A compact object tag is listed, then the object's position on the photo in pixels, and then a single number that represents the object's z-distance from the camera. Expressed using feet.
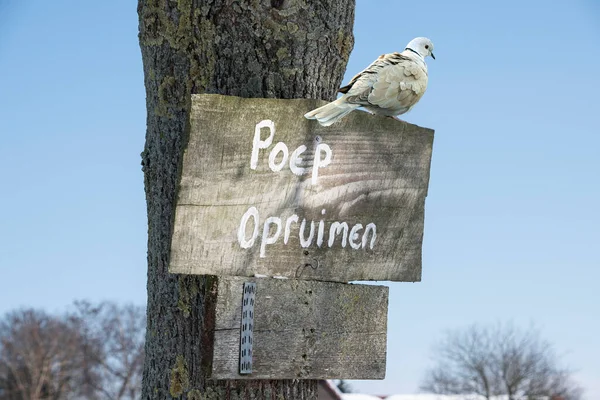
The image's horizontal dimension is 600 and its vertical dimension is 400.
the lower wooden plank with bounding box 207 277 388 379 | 8.75
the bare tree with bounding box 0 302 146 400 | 149.07
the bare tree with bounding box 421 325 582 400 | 134.62
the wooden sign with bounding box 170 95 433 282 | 8.71
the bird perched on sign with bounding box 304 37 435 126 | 9.36
